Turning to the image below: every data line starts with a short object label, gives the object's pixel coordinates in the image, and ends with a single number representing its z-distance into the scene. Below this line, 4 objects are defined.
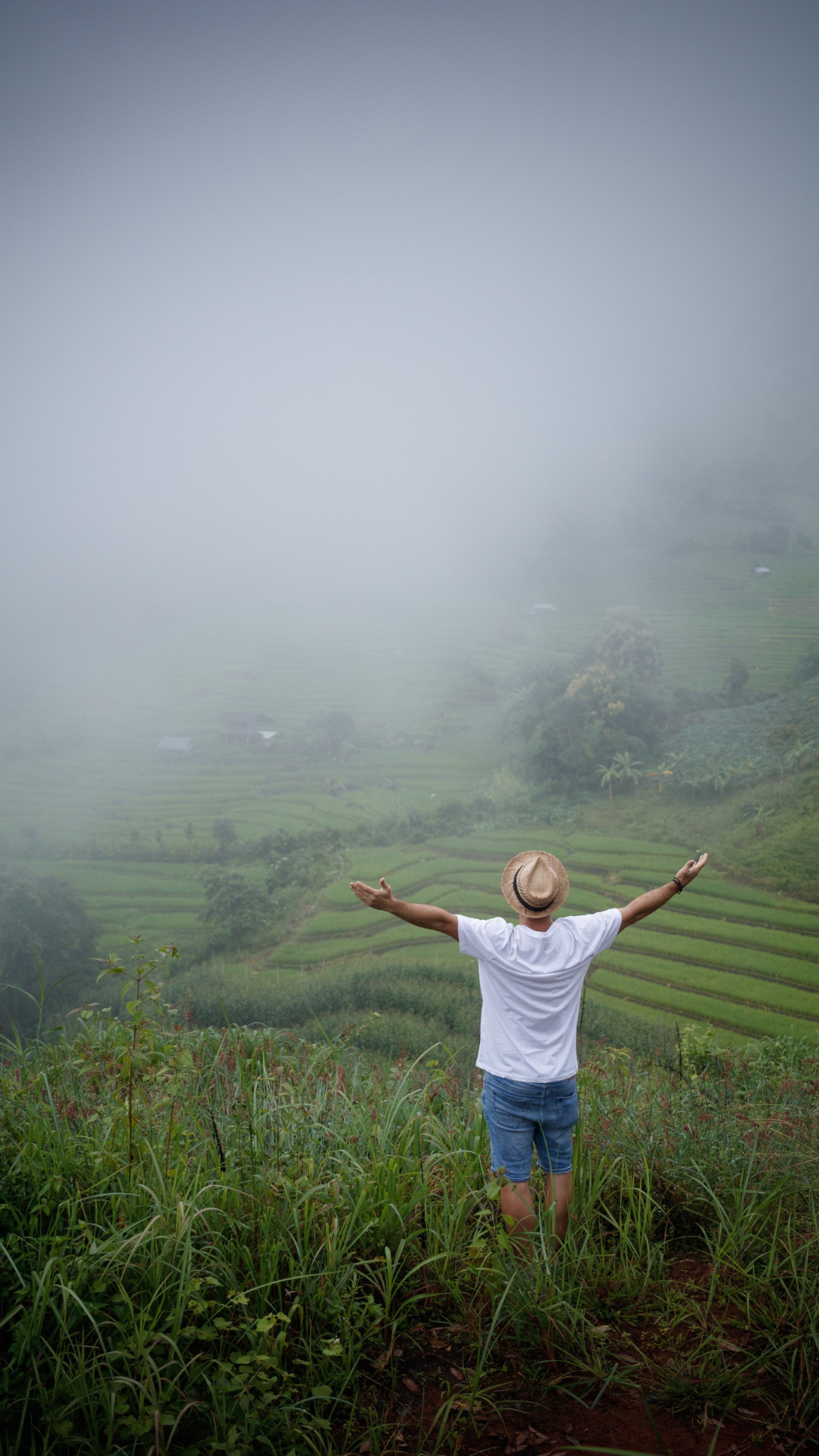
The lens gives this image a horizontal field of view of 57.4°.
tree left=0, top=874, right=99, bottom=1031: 36.66
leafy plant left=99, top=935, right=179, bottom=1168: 3.06
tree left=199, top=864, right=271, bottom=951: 39.69
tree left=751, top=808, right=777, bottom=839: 41.38
